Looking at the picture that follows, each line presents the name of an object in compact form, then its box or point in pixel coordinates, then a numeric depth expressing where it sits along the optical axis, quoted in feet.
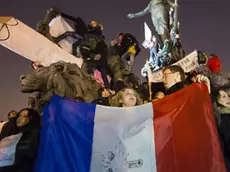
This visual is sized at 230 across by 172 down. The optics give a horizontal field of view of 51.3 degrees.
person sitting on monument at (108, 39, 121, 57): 10.85
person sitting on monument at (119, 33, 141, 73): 11.15
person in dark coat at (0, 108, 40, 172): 5.80
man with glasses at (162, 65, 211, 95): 7.37
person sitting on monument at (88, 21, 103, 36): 10.70
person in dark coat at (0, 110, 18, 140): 6.67
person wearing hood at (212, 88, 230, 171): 6.29
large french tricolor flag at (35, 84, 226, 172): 5.62
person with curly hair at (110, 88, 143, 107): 6.88
